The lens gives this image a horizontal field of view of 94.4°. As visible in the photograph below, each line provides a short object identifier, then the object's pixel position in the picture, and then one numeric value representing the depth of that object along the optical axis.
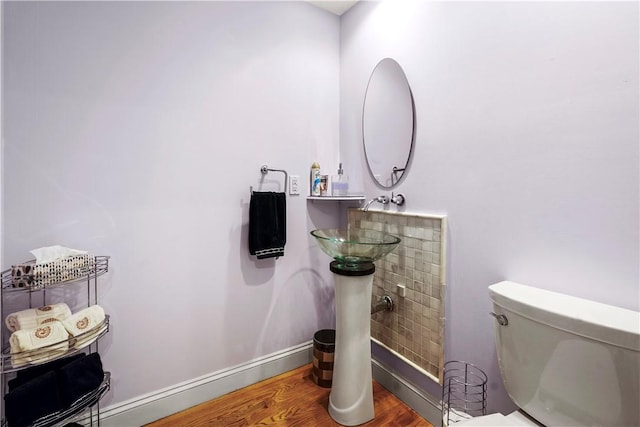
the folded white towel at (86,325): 1.13
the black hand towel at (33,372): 1.10
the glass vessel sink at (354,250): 1.46
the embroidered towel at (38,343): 1.02
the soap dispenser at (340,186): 2.01
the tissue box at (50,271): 1.06
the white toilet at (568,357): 0.79
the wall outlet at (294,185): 1.90
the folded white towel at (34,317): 1.11
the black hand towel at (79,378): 1.11
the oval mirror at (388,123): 1.63
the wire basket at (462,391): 1.32
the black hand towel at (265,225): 1.69
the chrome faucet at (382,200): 1.75
